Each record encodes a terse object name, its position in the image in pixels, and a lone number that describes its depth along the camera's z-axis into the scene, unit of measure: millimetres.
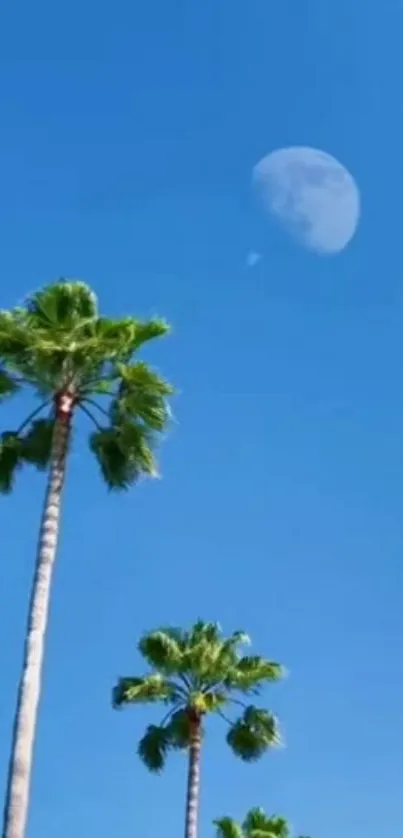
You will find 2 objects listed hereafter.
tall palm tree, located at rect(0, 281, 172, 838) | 19078
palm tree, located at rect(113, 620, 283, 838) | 27438
